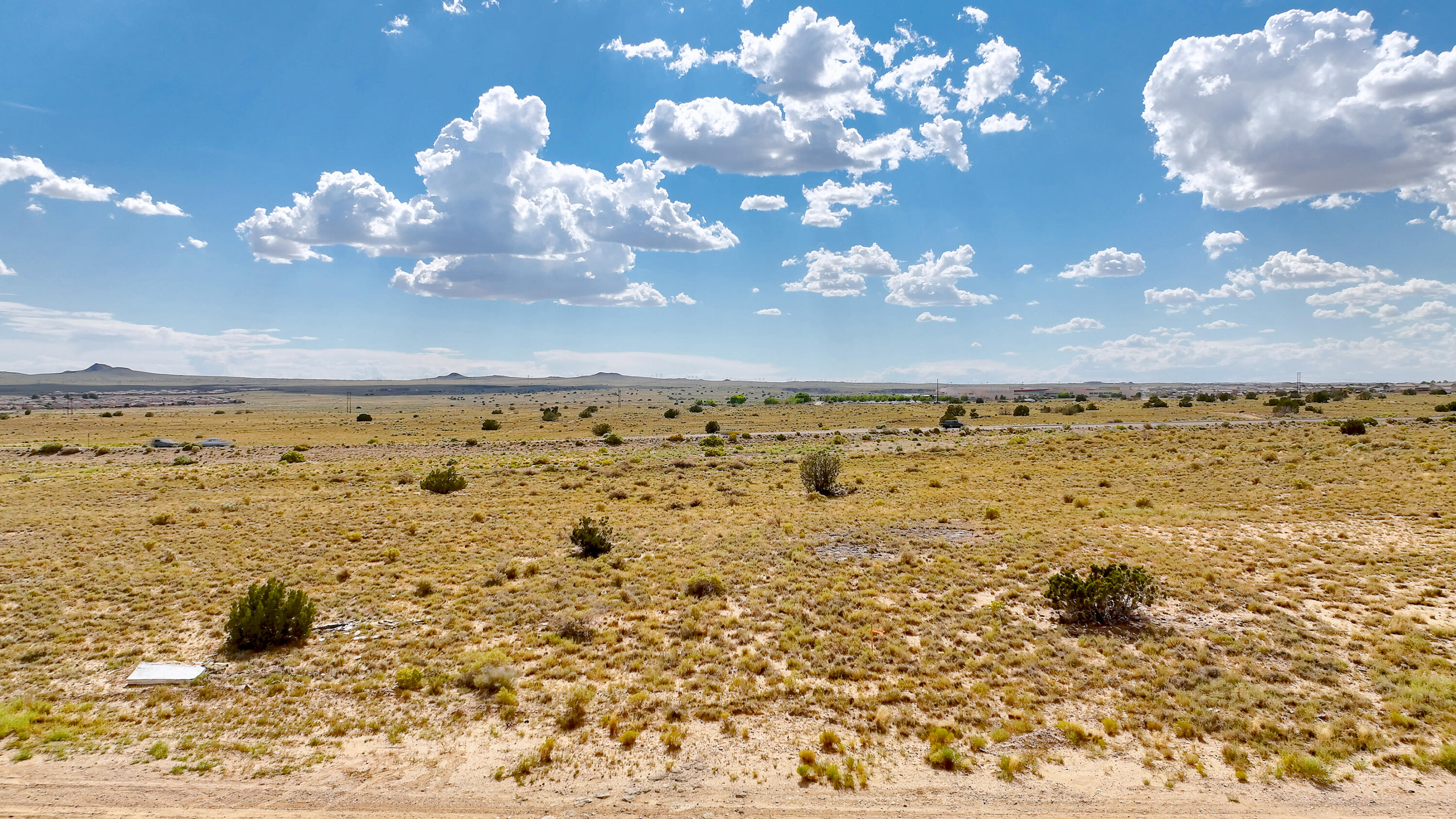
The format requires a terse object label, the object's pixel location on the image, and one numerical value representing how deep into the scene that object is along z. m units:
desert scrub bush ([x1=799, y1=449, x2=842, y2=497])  28.73
